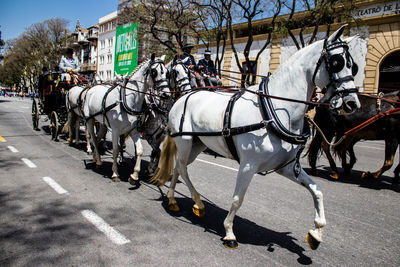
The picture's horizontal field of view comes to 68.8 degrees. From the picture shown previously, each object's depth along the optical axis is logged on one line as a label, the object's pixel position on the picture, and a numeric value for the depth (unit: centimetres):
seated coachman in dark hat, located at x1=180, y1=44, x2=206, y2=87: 681
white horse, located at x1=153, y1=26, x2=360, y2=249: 295
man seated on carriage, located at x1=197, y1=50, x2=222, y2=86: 762
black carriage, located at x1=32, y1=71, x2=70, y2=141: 991
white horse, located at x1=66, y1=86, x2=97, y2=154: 786
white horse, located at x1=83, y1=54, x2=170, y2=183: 552
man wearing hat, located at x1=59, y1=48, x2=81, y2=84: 980
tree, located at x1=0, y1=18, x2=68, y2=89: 4494
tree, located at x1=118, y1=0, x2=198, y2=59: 1922
